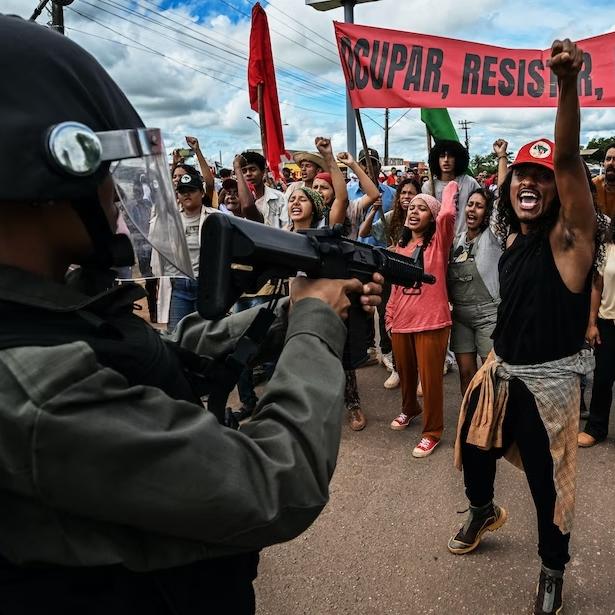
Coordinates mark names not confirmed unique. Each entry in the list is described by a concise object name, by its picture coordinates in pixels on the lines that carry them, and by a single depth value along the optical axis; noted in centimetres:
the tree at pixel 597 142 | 4196
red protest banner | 362
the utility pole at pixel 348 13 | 723
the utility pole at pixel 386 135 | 4025
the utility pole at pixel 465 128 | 4916
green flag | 496
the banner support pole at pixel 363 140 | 412
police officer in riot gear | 67
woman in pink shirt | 351
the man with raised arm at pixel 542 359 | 209
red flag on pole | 567
